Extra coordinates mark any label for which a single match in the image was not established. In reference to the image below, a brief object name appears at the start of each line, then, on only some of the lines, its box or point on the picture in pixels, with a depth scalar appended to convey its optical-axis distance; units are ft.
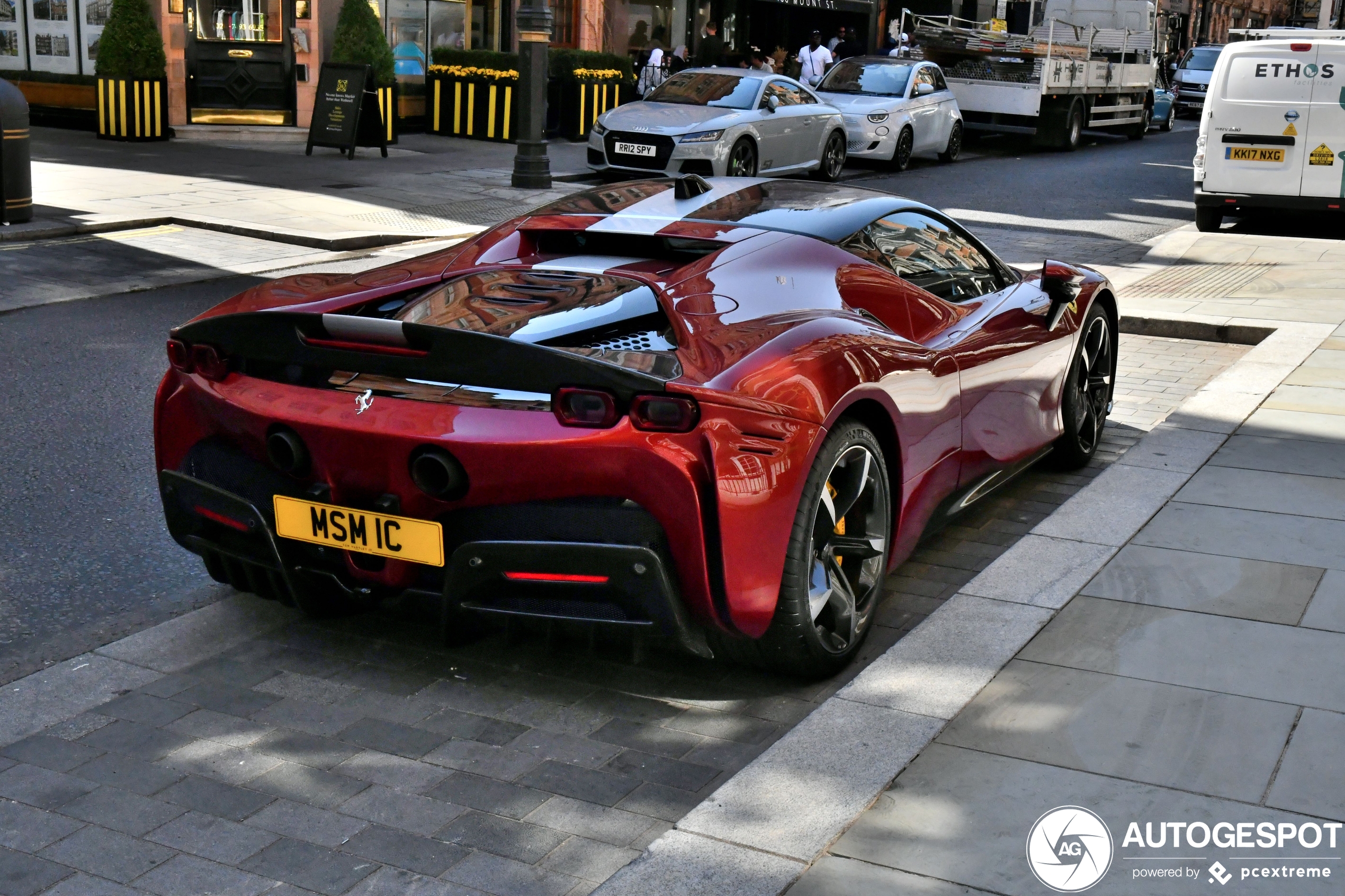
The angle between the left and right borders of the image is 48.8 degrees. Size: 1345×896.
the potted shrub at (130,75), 65.82
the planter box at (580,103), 78.89
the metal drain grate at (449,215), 47.16
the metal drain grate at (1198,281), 37.19
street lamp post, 55.52
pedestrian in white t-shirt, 89.71
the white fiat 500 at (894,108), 71.61
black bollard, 41.27
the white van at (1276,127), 49.39
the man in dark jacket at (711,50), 94.58
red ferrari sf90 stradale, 12.41
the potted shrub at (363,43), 68.85
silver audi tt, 58.29
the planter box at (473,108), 77.71
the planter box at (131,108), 66.23
